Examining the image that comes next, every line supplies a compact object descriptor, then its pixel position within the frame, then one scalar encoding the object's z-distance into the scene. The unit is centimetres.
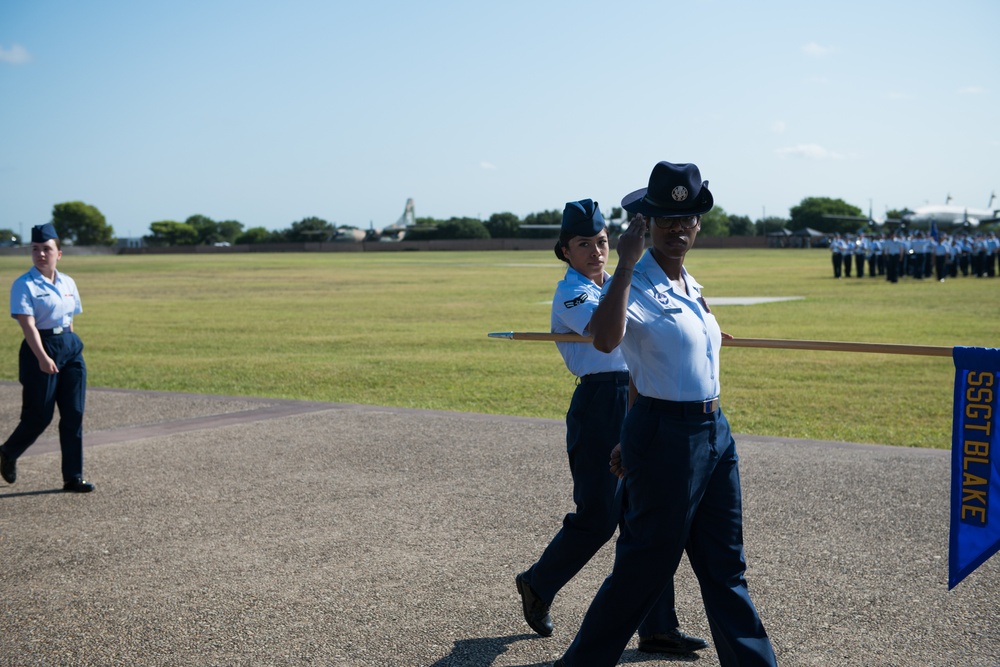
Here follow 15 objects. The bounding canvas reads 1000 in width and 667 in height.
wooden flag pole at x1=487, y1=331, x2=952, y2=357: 372
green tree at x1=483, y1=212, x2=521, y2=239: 12875
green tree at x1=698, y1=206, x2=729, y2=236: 15975
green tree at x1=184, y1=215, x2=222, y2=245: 16388
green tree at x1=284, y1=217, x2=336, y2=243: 13962
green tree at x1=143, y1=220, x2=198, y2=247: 15195
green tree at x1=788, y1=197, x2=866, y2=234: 14812
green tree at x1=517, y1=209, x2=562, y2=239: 12169
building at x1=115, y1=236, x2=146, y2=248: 14799
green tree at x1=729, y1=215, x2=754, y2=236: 14688
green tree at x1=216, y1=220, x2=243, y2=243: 17175
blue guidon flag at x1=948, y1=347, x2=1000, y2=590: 367
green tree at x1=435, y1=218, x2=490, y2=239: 12825
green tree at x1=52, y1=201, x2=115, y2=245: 16962
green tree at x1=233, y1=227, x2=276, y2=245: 14162
